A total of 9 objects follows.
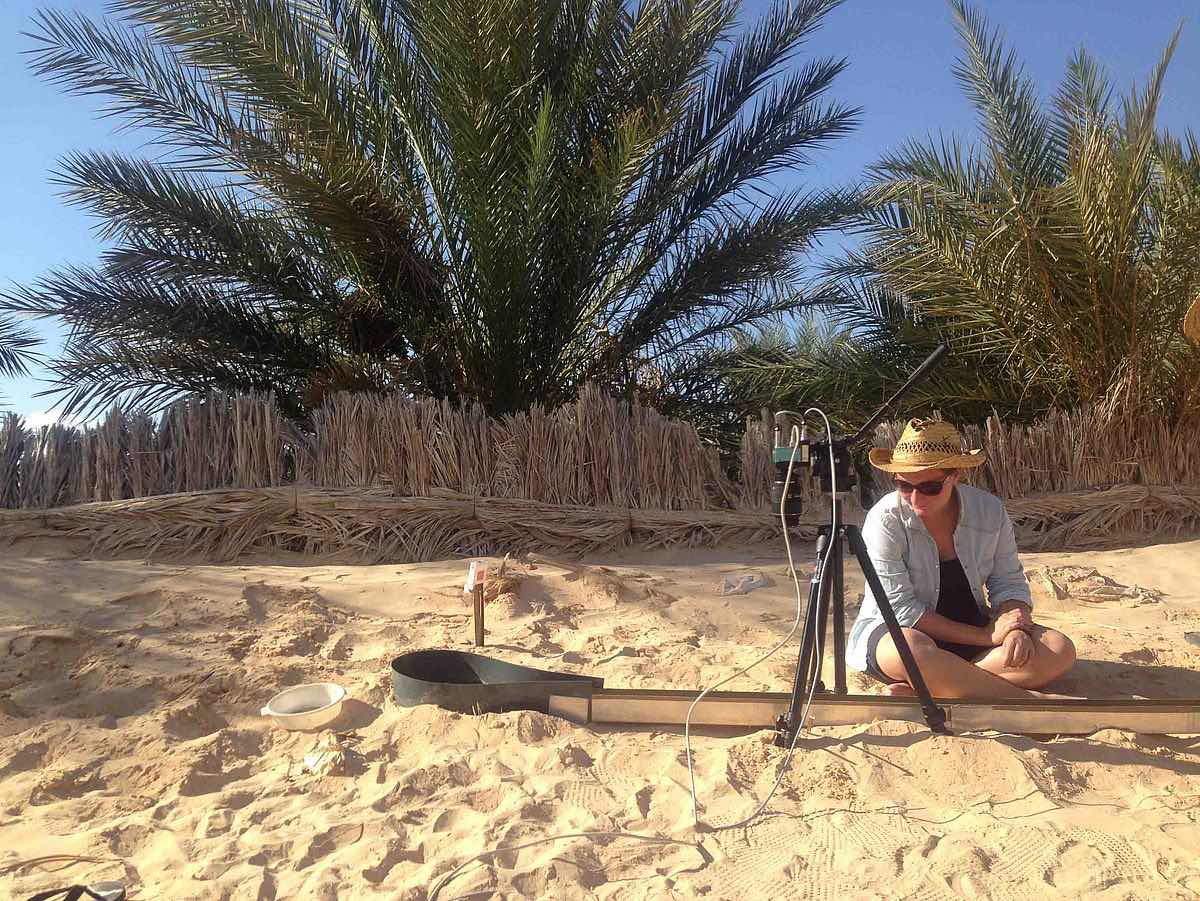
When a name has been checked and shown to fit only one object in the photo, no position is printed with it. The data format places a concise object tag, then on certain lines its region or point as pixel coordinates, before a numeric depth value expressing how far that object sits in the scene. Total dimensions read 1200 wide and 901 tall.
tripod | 2.38
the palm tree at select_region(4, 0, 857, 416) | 5.60
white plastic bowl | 2.61
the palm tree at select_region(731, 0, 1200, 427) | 5.59
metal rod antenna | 2.24
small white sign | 3.20
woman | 2.79
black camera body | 2.43
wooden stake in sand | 3.21
